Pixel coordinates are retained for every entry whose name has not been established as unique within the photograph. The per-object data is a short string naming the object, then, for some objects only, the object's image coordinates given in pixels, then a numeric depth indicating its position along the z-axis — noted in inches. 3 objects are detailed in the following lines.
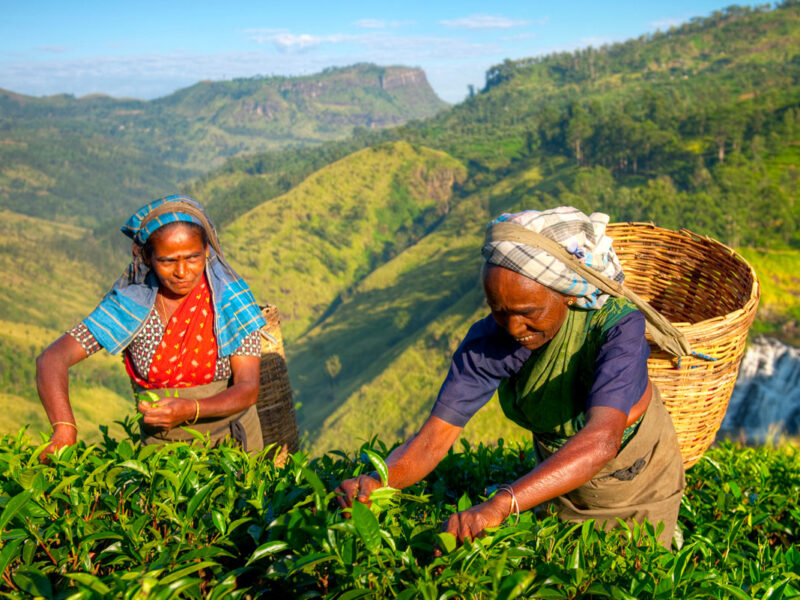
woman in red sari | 99.2
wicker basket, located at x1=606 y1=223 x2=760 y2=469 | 91.3
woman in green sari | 64.4
